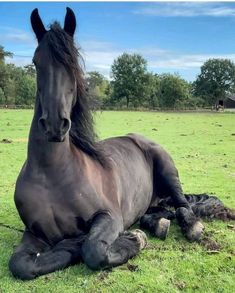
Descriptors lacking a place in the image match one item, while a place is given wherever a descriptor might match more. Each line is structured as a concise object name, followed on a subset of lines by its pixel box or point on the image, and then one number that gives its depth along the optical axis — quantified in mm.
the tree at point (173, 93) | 77938
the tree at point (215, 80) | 92375
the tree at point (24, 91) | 58625
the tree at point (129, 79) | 79438
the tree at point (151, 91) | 78875
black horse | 3854
